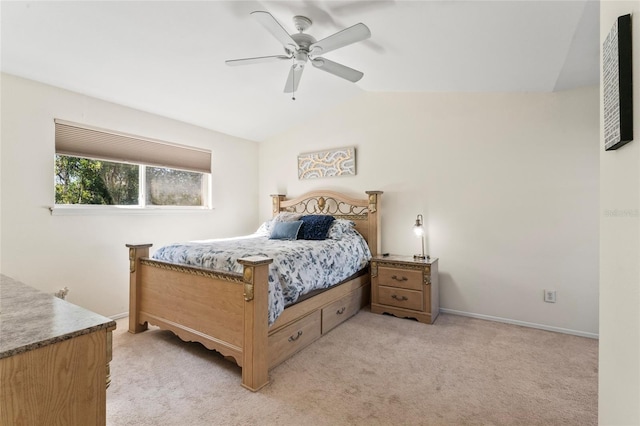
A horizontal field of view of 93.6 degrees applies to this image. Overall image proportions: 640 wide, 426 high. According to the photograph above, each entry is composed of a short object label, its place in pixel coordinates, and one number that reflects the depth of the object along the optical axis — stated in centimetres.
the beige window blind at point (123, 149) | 298
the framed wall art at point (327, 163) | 421
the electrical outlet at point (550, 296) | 301
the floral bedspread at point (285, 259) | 234
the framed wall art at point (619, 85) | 87
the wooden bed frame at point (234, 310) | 203
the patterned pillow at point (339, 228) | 366
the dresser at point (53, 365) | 77
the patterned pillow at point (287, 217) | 390
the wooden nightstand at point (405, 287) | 321
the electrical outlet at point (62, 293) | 284
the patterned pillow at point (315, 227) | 360
